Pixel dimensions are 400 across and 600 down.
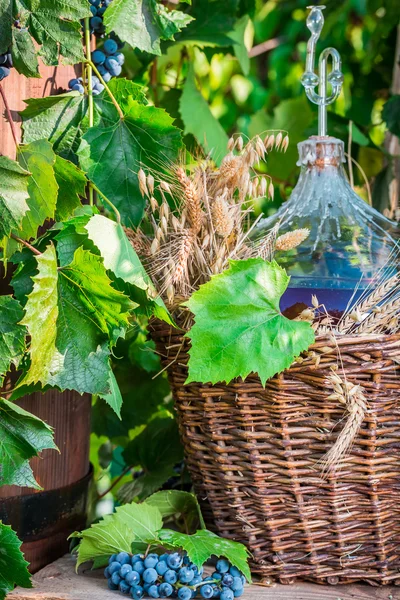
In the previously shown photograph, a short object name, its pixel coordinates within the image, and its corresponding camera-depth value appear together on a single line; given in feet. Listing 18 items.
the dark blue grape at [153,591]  6.72
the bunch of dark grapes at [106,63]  7.00
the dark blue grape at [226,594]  6.69
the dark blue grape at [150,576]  6.73
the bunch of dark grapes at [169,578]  6.73
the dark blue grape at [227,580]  6.77
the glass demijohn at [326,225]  6.92
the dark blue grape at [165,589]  6.73
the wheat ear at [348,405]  6.63
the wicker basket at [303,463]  6.68
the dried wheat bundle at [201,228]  6.80
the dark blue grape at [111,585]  6.83
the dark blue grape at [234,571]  6.82
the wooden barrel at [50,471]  6.91
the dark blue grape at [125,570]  6.76
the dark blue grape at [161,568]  6.77
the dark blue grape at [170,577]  6.75
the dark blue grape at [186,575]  6.73
